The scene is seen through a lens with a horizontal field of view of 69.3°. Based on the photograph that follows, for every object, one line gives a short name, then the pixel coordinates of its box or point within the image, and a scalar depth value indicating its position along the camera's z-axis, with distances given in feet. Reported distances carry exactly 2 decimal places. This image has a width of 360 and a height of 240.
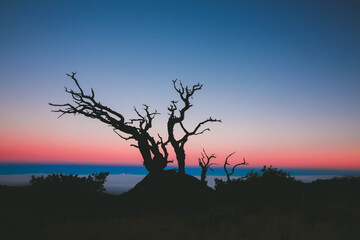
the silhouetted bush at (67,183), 52.03
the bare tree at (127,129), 60.23
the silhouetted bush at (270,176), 57.72
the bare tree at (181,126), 62.39
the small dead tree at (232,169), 70.92
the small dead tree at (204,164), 72.15
